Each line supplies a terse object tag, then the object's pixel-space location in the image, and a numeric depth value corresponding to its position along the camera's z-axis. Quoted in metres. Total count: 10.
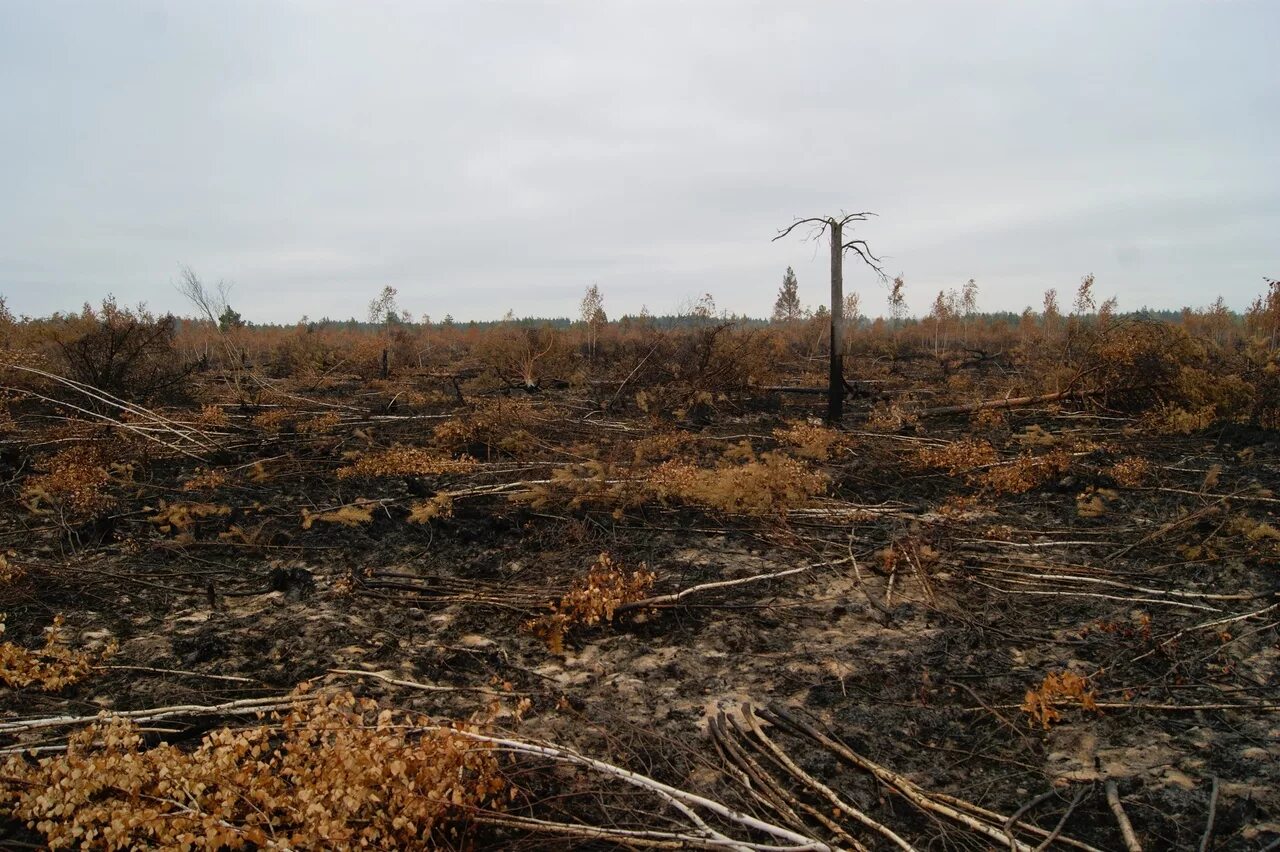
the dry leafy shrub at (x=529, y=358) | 18.44
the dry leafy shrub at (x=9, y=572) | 5.14
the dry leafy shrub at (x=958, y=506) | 7.04
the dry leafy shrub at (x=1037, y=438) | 9.50
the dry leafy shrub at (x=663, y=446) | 9.42
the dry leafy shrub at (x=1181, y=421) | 10.30
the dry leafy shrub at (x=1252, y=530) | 5.44
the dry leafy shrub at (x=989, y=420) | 11.73
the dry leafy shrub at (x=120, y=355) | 12.59
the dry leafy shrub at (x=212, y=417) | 10.72
